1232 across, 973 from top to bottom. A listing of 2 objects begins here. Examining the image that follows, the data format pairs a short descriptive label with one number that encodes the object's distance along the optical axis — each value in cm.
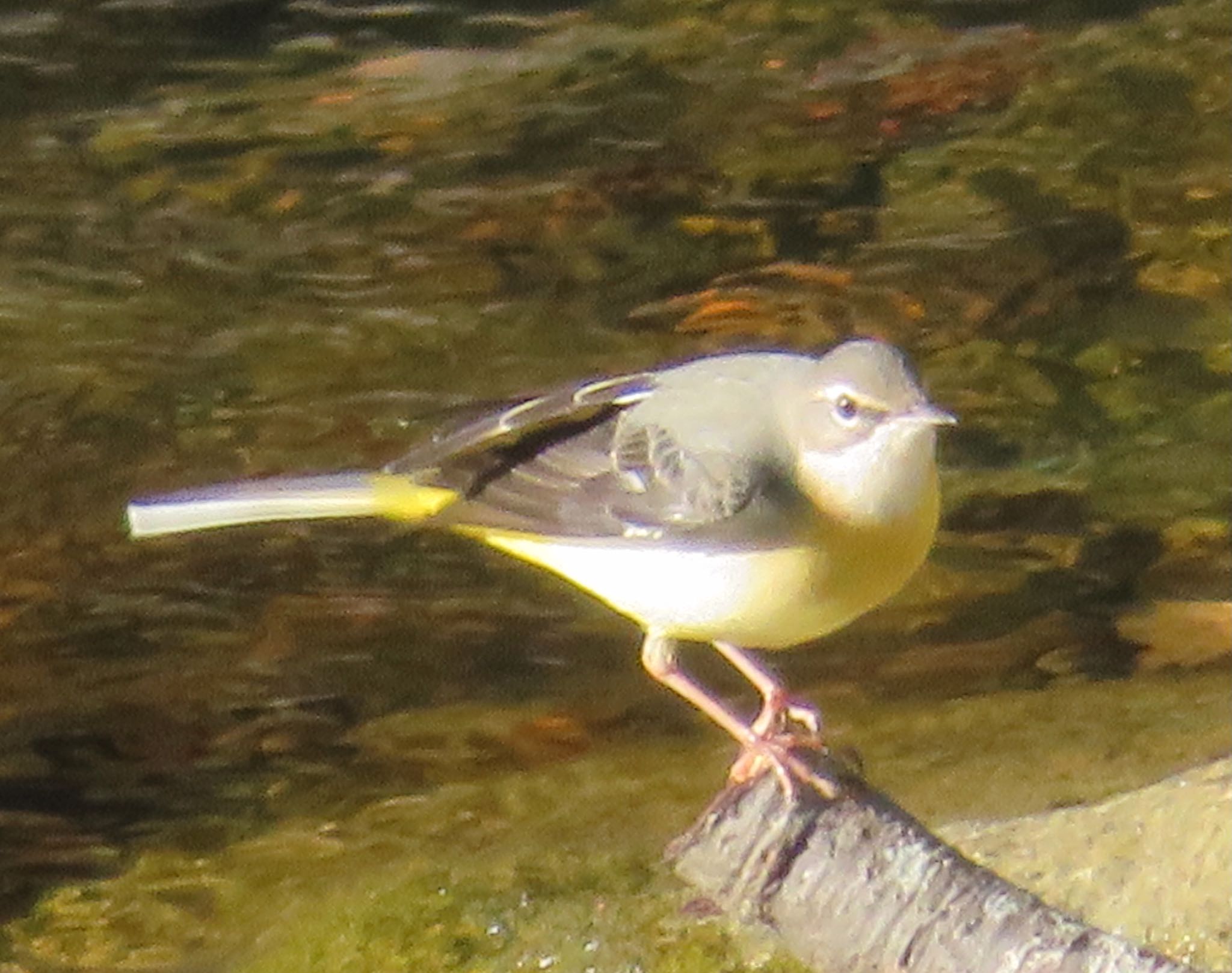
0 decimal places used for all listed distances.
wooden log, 671
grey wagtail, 833
